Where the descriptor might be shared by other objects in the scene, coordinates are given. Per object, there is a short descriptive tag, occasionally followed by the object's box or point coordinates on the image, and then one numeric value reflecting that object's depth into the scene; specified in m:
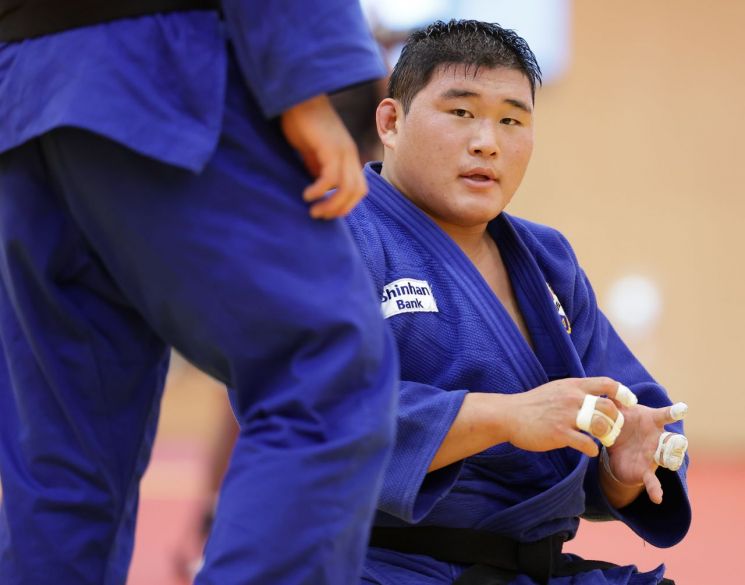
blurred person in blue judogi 7.02
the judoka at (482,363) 7.36
